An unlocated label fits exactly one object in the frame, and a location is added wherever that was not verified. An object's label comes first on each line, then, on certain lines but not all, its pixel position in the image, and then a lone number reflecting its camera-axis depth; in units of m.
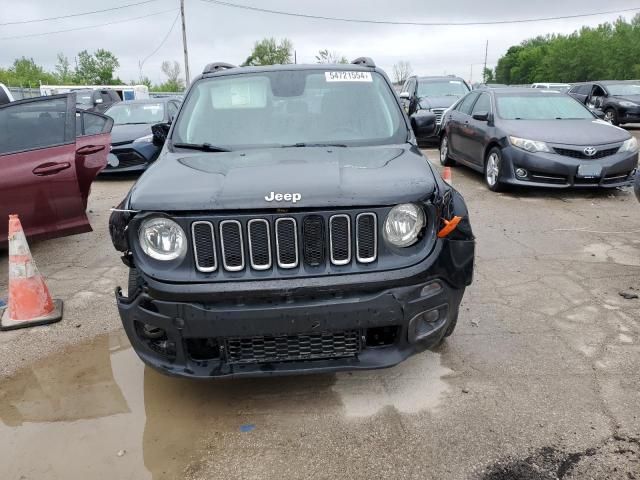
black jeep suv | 2.49
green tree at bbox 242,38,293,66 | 71.38
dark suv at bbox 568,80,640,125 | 16.39
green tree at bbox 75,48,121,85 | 68.12
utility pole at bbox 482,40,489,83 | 91.54
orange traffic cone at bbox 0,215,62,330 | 4.03
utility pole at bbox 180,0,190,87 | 39.06
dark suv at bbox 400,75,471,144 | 14.09
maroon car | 4.85
